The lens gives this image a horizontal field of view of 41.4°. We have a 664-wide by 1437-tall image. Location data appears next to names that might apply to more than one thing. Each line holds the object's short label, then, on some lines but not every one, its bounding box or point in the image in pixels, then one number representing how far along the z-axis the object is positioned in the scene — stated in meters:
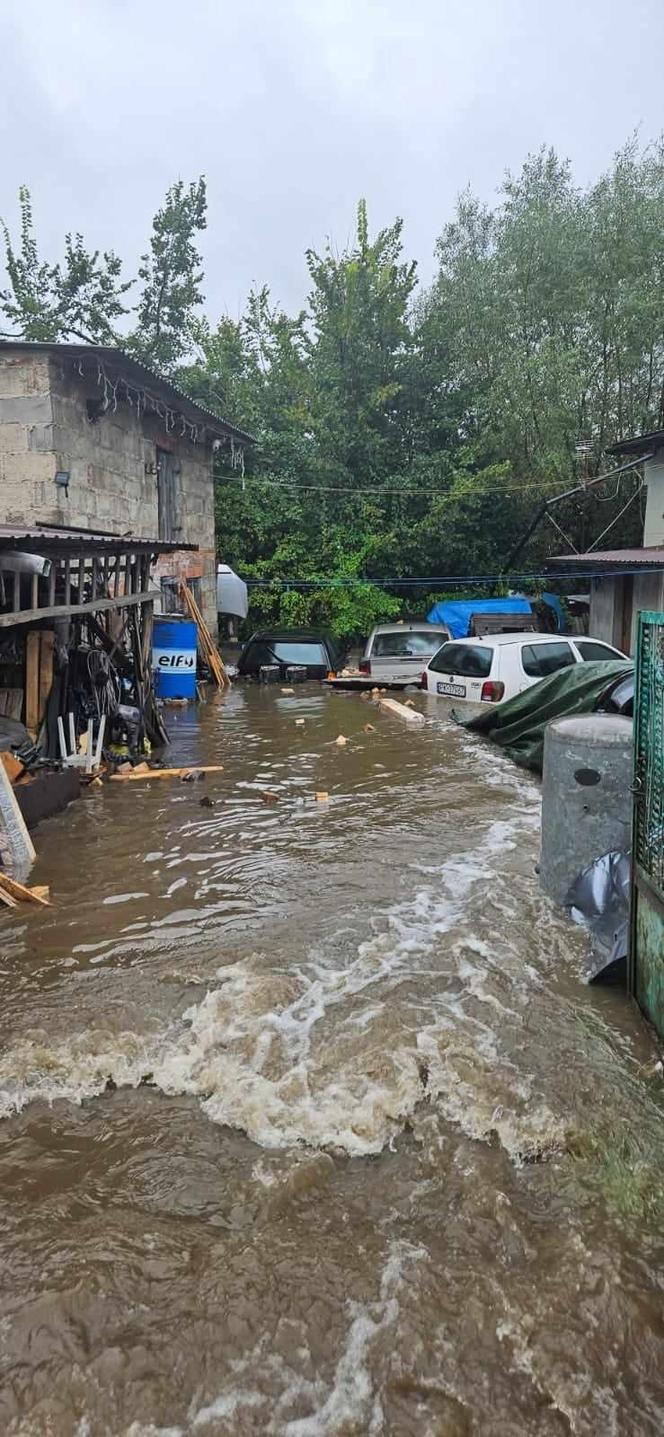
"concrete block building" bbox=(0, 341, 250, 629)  12.62
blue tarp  20.66
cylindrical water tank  5.26
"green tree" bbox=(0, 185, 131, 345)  28.70
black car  17.81
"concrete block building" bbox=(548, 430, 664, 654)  17.64
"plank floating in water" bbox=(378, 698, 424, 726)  12.95
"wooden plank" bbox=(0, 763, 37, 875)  6.37
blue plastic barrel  14.80
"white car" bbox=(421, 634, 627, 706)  11.44
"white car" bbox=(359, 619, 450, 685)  16.62
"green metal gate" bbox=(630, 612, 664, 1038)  3.92
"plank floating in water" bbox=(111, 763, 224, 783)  9.40
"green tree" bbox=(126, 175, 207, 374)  30.41
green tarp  8.95
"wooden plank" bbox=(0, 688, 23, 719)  8.95
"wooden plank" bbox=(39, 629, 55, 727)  9.17
